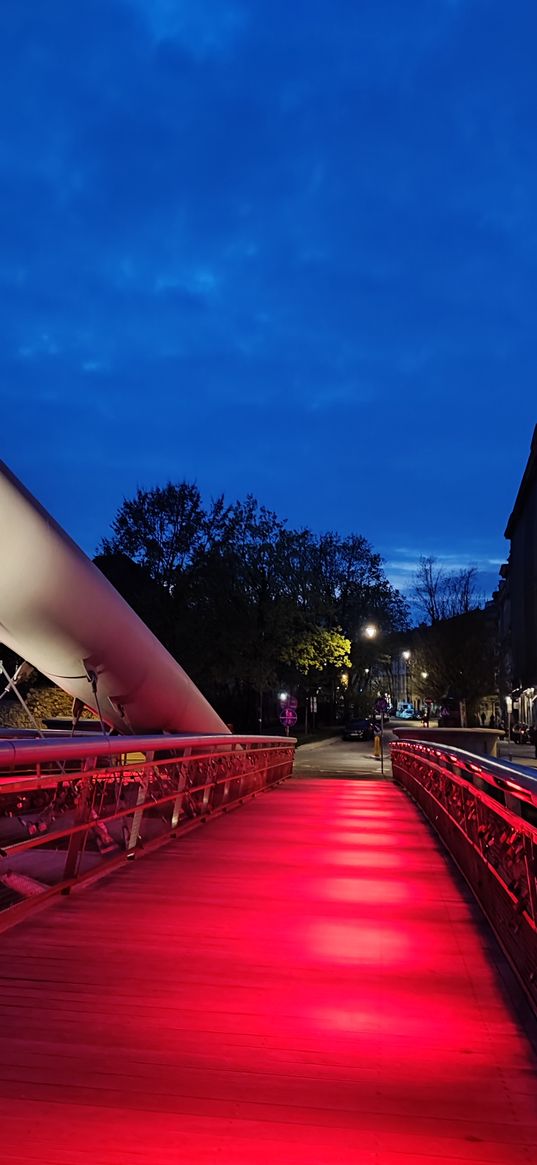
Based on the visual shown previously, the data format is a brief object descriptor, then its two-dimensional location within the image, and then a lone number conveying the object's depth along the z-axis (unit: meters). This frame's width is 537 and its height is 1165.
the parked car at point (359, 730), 58.56
